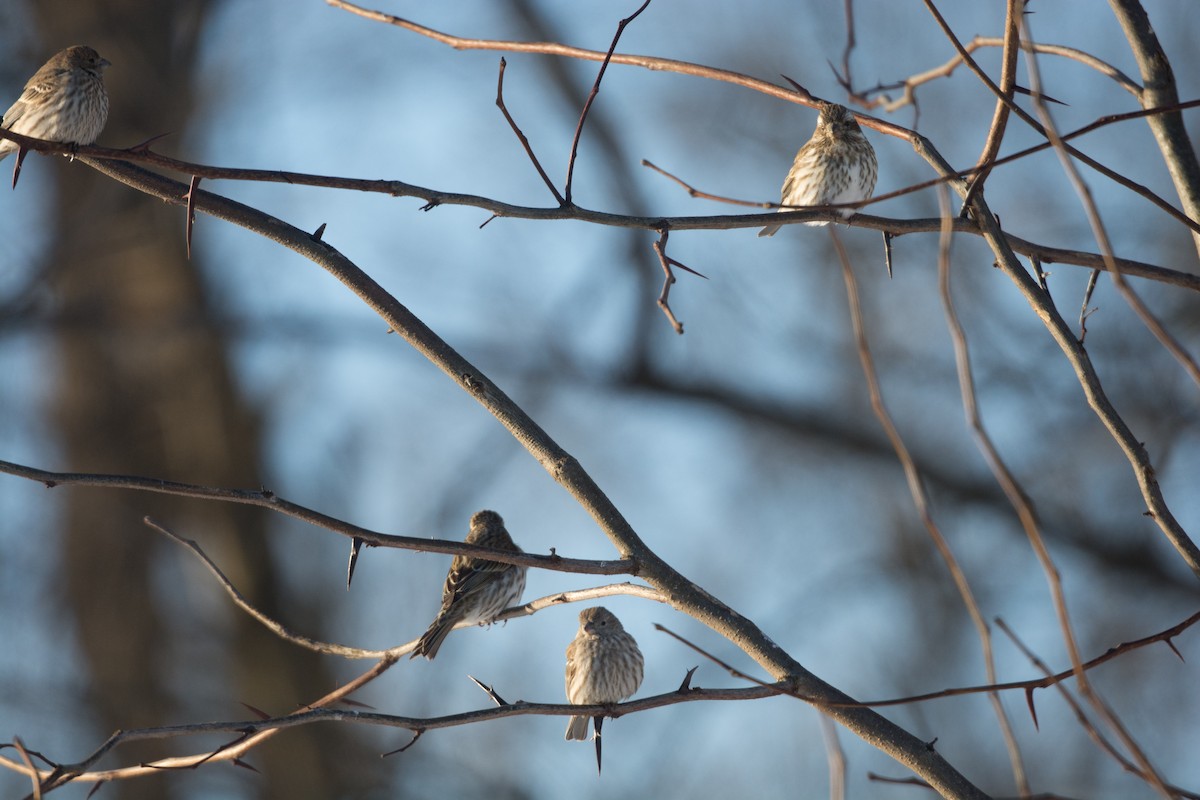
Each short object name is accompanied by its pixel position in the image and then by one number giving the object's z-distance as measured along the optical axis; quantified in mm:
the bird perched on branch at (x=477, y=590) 14187
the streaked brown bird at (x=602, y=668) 13906
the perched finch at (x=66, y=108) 11617
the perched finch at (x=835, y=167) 13750
